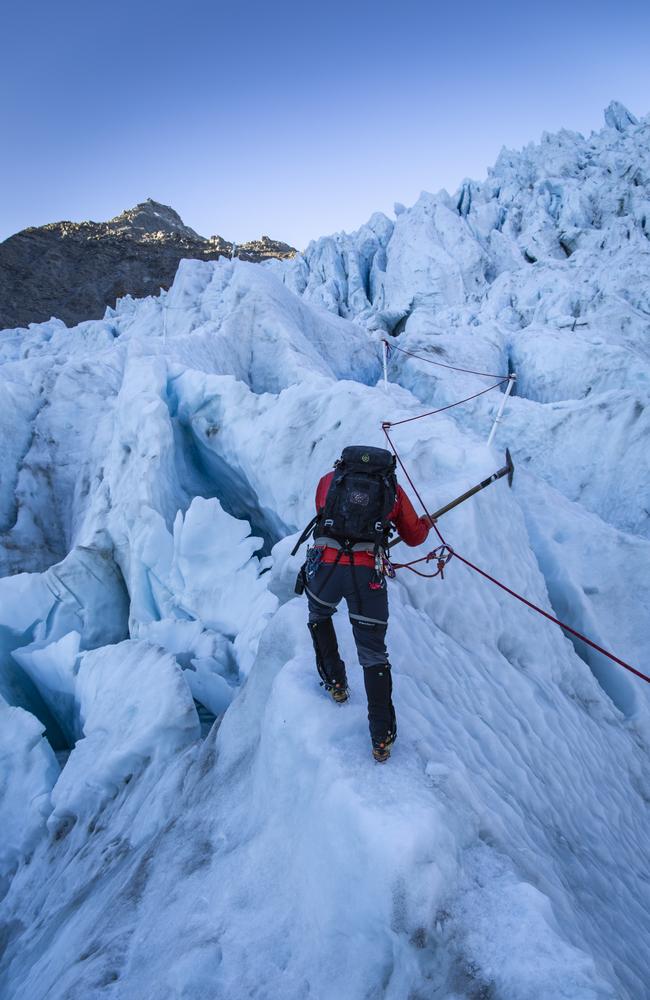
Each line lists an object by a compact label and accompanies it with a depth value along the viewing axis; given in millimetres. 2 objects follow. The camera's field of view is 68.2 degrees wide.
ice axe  3330
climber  2082
